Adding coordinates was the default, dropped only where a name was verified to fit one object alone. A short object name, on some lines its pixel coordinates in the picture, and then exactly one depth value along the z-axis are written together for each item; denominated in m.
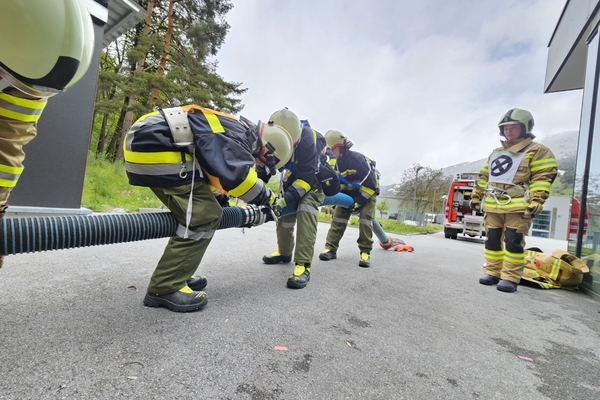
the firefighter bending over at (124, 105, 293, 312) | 1.72
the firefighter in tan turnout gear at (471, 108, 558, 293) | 3.24
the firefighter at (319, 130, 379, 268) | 4.17
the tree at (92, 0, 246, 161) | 12.15
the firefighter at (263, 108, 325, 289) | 2.83
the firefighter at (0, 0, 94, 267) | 0.90
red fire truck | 11.07
